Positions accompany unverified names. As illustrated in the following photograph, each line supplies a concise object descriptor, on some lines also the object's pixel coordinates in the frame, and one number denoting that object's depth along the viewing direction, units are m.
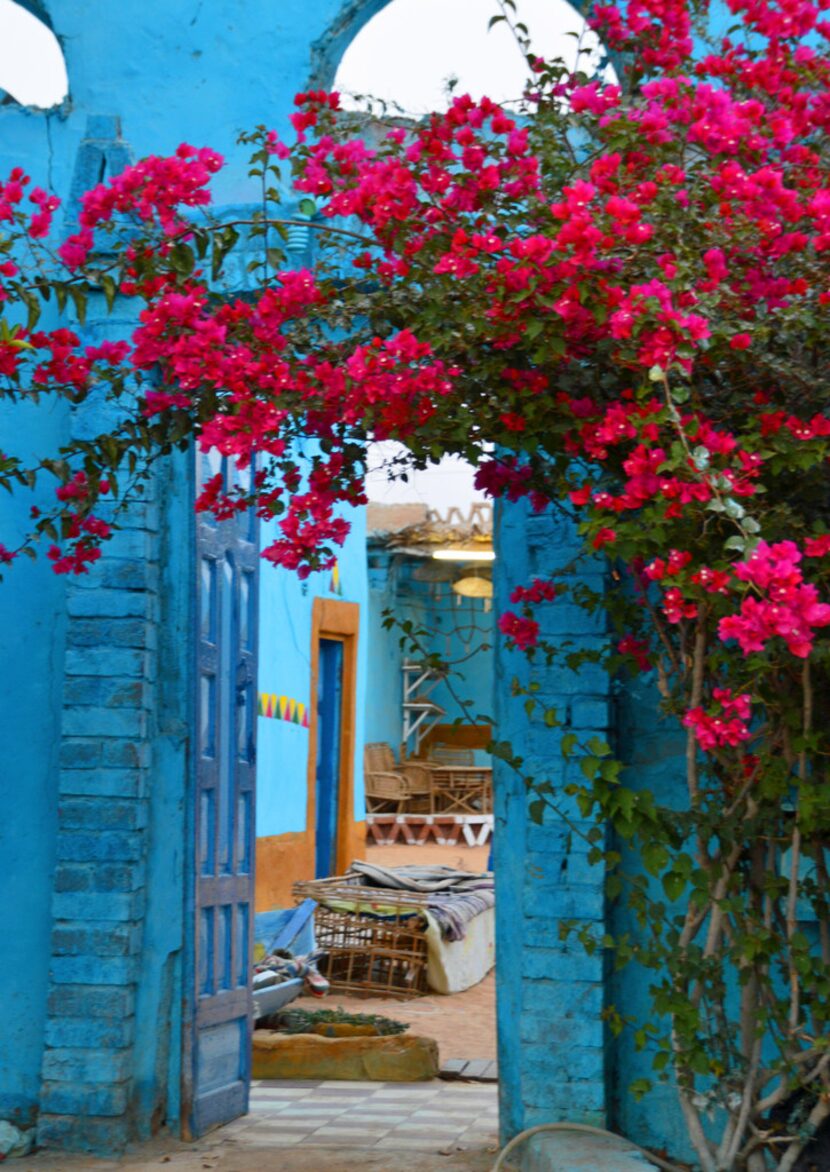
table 21.72
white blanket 10.52
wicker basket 10.55
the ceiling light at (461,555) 22.86
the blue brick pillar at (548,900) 5.28
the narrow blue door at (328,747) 13.74
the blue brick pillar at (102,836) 5.75
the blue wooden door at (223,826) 6.14
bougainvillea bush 3.82
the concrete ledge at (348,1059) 7.84
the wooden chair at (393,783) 21.38
